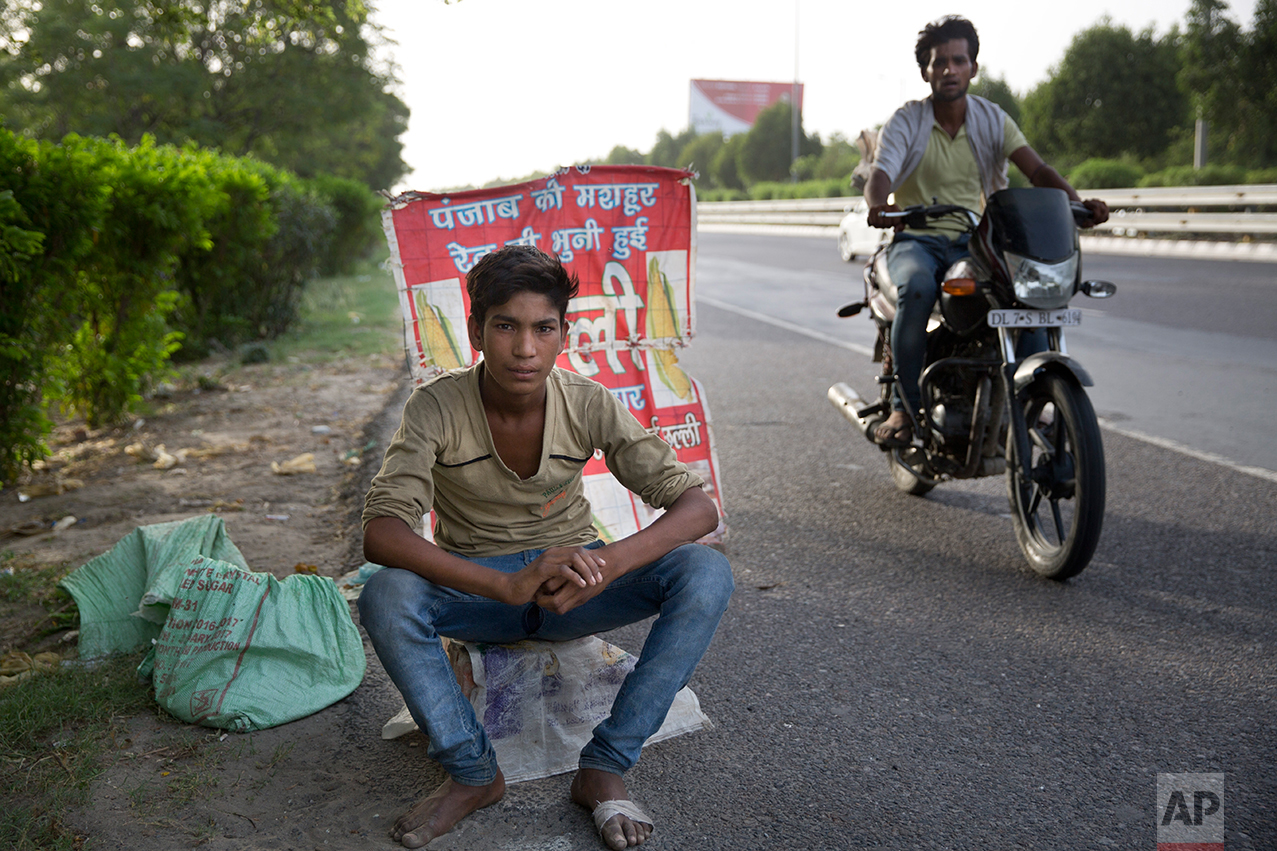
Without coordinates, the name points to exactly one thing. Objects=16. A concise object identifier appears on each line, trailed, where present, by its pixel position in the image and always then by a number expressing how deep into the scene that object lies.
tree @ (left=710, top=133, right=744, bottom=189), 65.00
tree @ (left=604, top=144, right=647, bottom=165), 86.38
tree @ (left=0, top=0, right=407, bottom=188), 21.12
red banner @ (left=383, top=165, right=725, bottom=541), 3.91
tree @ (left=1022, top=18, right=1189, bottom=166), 35.69
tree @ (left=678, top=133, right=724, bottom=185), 74.25
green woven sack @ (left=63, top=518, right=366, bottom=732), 2.89
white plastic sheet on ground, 2.71
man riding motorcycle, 4.44
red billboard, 87.19
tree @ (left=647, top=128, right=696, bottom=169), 88.88
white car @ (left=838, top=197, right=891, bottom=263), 18.83
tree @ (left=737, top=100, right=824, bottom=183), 61.31
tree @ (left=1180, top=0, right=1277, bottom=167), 28.98
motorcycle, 3.74
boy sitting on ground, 2.44
